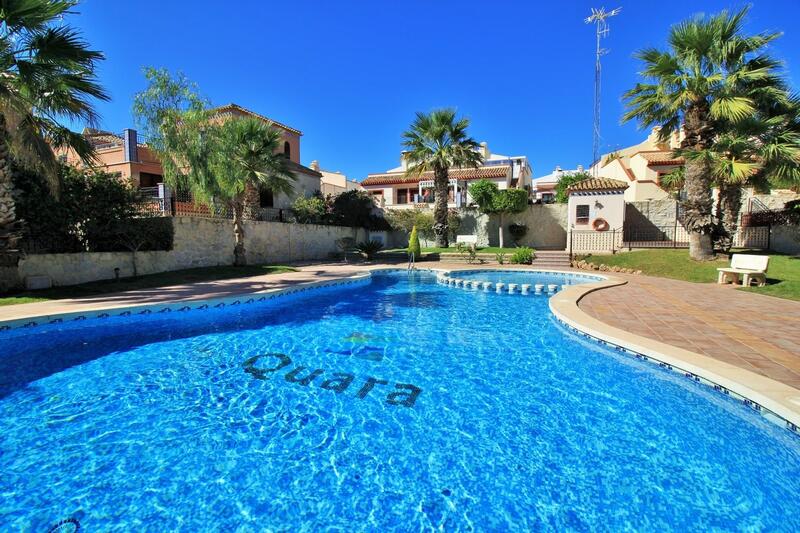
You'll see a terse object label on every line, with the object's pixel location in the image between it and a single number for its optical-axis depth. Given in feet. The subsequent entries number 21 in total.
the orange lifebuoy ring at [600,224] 70.59
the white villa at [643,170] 94.27
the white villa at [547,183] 142.31
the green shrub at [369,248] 74.49
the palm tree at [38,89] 27.22
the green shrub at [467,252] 68.97
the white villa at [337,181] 142.53
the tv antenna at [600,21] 91.66
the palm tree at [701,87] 42.50
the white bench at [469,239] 72.88
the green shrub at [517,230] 86.74
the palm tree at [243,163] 46.60
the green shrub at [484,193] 83.10
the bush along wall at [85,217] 35.78
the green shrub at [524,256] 63.87
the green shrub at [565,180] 98.44
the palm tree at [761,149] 41.57
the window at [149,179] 78.59
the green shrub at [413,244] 63.00
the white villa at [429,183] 104.53
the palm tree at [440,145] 76.38
